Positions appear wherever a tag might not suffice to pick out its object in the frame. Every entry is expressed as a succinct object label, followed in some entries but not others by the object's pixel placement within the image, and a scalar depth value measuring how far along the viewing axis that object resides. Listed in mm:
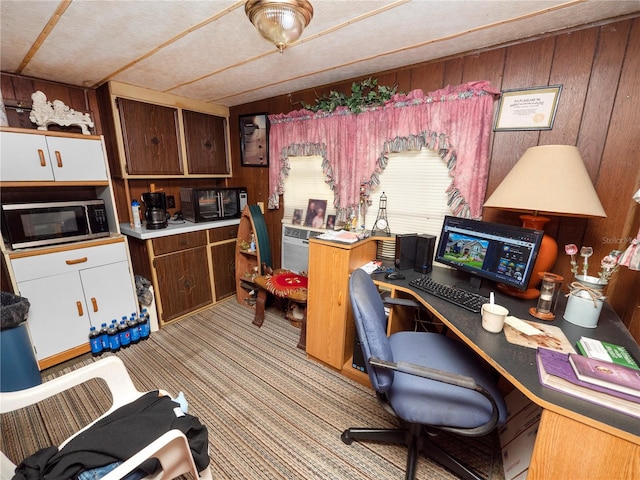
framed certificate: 1554
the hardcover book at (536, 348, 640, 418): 791
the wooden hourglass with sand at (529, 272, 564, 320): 1271
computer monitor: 1394
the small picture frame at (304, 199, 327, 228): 2658
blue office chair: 1043
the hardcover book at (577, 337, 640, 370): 962
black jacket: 873
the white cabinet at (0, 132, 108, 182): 1795
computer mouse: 1746
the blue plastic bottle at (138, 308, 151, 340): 2407
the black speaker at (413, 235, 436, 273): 1821
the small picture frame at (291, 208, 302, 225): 2818
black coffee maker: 2533
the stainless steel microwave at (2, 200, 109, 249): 1853
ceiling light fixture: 1038
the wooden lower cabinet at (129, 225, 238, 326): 2545
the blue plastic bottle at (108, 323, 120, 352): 2256
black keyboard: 1396
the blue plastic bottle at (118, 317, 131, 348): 2299
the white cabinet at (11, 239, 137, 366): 1916
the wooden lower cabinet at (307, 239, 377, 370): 1838
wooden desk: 748
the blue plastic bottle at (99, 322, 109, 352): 2227
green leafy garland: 2066
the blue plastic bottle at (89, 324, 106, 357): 2178
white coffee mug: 1160
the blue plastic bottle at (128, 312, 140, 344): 2350
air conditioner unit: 2777
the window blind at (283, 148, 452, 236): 2000
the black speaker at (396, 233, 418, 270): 1870
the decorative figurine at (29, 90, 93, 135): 2129
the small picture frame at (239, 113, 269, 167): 2928
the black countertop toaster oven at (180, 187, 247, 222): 2805
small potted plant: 1193
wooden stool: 2352
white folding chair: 818
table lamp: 1246
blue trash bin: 1666
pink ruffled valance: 1759
